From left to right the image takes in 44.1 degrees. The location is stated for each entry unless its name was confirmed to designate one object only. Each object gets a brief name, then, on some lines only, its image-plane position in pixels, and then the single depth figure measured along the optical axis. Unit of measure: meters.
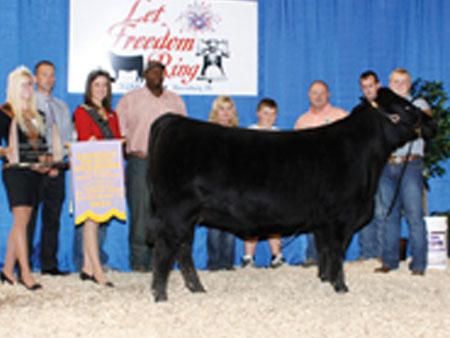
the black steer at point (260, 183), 3.76
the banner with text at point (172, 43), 5.52
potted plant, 5.86
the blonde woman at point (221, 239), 5.34
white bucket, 5.33
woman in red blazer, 4.43
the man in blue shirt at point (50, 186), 4.91
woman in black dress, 4.16
